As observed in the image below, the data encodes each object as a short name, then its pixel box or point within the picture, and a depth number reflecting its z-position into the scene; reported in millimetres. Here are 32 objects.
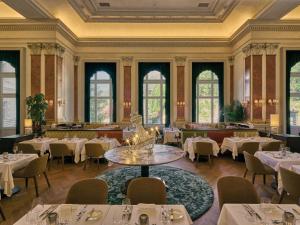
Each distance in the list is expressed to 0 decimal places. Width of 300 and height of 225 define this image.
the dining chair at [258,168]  4995
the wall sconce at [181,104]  13062
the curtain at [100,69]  13172
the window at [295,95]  11117
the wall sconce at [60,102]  10378
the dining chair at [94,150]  6797
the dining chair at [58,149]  6828
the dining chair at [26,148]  6383
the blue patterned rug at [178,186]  4332
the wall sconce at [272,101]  10156
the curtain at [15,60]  10586
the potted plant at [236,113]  11008
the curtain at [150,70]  13234
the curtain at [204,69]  13164
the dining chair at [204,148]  7102
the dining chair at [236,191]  2916
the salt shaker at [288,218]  1862
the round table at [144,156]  3994
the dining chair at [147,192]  2861
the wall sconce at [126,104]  13062
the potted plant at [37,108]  9203
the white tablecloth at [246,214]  2148
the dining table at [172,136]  10620
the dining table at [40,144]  7239
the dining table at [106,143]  7242
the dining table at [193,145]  7523
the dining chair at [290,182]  3678
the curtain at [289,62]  10625
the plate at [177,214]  2152
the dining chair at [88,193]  2881
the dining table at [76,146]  7184
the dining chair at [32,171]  4805
